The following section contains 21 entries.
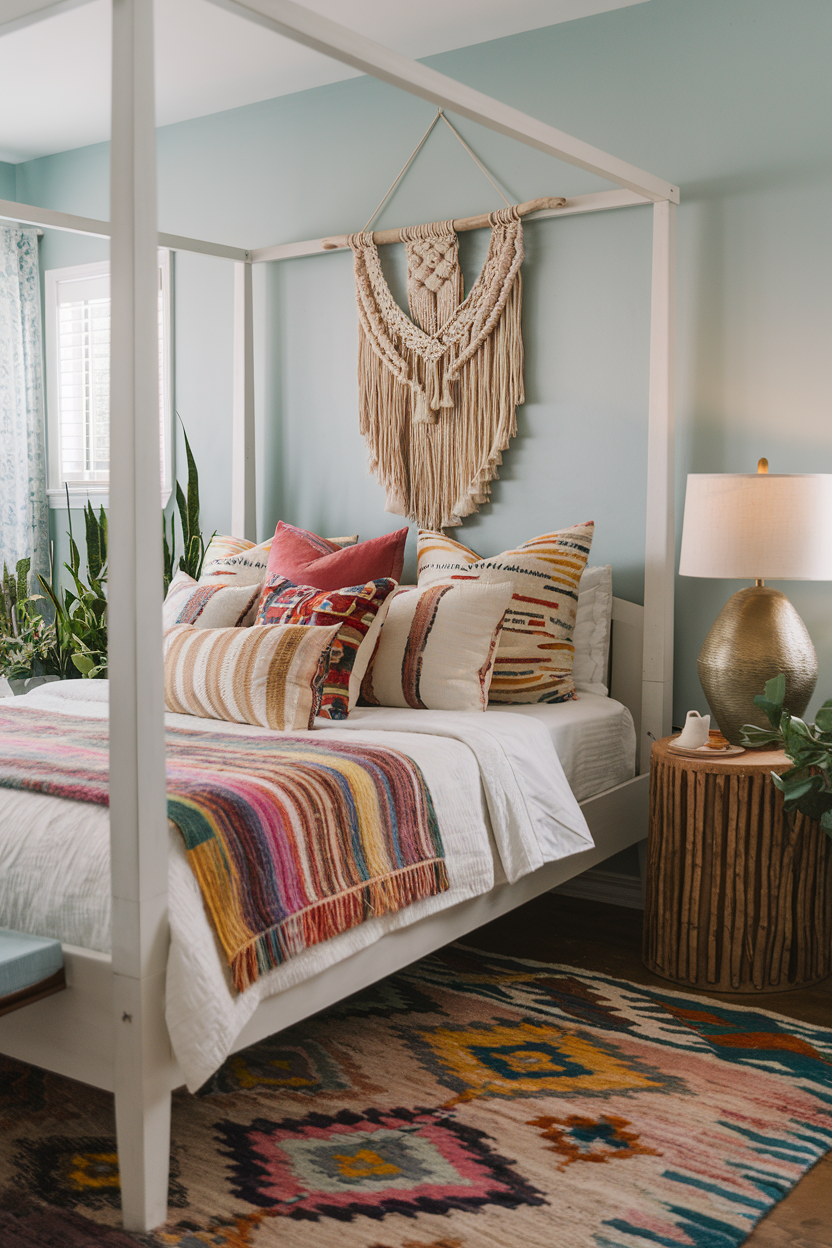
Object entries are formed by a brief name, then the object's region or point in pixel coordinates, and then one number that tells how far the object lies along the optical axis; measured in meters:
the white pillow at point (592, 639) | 3.34
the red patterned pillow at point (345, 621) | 2.83
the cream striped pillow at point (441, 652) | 2.94
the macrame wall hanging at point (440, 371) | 3.62
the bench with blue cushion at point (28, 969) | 1.73
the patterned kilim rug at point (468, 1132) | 1.81
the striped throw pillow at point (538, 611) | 3.17
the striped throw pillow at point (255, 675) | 2.68
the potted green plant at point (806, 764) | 2.61
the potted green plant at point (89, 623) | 3.95
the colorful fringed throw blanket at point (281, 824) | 1.88
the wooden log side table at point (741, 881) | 2.72
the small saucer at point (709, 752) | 2.82
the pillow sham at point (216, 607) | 3.23
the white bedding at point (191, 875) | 1.76
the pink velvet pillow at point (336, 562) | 3.35
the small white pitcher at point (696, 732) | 2.88
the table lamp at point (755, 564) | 2.77
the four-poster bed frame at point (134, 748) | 1.72
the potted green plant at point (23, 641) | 4.13
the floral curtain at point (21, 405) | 4.84
